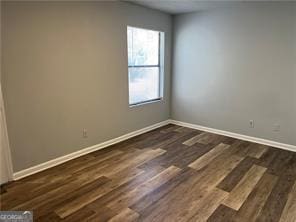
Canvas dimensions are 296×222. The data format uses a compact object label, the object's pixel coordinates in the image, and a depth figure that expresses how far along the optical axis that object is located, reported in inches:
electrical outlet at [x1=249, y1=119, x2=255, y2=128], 159.8
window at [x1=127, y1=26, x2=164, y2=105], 162.9
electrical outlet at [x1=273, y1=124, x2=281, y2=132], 148.8
